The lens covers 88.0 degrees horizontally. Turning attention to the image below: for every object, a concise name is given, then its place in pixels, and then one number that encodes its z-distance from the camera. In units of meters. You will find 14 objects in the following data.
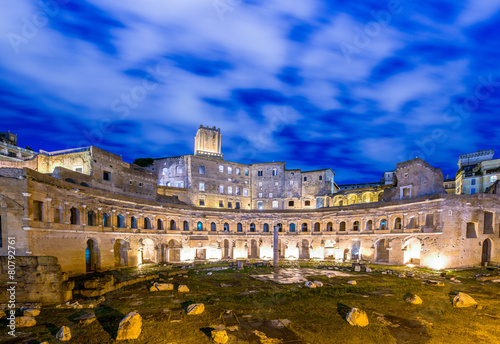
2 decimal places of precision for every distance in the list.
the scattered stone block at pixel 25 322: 12.56
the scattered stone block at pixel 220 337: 11.19
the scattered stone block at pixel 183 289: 19.58
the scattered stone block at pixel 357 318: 12.75
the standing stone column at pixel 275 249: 32.31
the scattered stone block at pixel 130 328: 11.30
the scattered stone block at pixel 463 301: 15.31
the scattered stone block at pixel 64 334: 11.06
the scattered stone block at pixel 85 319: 12.77
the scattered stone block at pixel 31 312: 13.63
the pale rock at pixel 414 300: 16.12
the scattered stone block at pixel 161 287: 19.92
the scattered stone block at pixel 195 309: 14.57
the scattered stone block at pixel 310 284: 20.73
